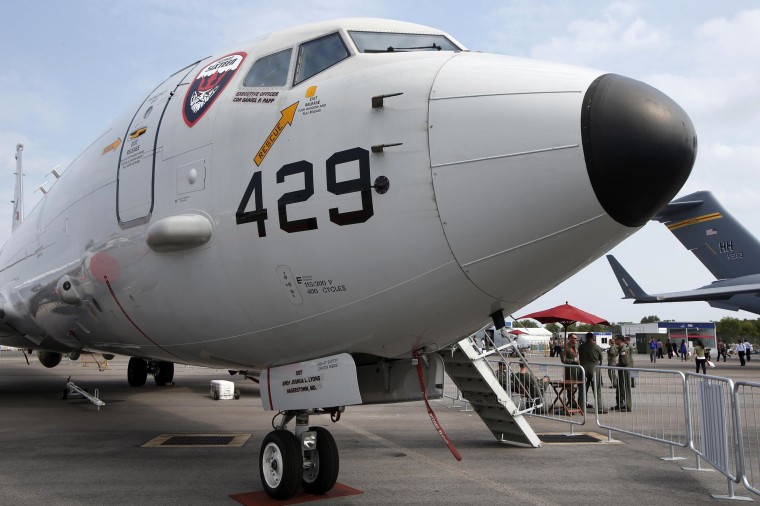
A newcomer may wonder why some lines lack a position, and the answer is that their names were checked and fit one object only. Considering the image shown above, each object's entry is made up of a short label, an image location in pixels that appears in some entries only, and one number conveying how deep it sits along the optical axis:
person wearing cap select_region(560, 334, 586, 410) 12.58
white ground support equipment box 15.81
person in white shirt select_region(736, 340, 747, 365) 36.31
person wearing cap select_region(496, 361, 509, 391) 12.95
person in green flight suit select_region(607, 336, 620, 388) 16.05
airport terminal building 56.56
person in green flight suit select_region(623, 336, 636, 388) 14.83
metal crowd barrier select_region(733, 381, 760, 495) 6.09
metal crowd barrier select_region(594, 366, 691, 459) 9.45
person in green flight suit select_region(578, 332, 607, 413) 13.48
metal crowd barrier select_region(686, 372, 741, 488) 6.65
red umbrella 15.78
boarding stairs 8.93
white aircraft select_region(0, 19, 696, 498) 3.92
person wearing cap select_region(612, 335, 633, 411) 11.64
